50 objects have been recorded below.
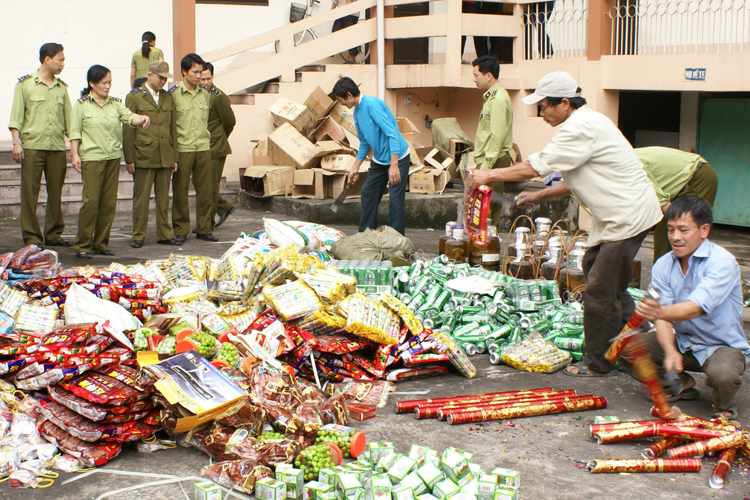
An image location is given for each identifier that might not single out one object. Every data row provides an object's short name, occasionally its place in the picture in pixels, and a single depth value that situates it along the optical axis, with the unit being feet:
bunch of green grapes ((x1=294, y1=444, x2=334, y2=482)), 11.34
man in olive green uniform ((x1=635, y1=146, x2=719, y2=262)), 19.86
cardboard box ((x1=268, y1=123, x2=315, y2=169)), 37.70
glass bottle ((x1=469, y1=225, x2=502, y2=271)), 23.31
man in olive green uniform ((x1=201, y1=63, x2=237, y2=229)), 29.81
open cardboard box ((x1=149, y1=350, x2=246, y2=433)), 11.86
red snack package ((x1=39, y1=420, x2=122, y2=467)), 11.66
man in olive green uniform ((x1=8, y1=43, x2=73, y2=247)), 24.77
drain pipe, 44.86
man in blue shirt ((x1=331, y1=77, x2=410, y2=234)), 25.23
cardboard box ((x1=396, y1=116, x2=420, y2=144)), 41.21
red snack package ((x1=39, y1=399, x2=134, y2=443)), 11.76
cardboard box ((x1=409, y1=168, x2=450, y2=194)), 38.81
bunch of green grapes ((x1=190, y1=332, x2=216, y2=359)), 14.32
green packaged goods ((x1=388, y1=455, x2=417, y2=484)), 10.75
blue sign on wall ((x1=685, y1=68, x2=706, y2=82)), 35.29
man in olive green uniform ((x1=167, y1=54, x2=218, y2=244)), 27.68
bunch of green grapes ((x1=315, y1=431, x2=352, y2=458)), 12.07
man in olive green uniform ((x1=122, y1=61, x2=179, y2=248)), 26.43
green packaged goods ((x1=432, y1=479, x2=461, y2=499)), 10.36
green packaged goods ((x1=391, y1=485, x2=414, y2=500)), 10.32
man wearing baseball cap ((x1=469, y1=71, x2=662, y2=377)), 14.79
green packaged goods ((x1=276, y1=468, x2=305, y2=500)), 10.81
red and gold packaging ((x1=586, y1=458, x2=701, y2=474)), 11.56
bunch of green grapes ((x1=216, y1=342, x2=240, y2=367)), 14.39
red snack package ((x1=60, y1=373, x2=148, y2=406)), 11.89
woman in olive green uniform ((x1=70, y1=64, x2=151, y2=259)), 24.79
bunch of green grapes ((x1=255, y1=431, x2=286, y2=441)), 12.07
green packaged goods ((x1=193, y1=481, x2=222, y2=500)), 10.39
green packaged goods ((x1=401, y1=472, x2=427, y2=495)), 10.52
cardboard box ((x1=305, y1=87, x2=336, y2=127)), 40.22
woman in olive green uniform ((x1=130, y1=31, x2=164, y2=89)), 39.70
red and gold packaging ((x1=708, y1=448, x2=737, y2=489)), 11.13
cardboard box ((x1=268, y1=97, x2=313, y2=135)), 39.83
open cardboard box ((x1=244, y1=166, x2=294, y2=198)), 37.22
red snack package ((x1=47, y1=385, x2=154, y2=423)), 11.79
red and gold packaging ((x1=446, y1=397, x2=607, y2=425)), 13.37
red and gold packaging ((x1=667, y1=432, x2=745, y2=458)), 11.87
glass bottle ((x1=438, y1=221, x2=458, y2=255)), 24.81
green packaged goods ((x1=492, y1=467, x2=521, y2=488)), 10.77
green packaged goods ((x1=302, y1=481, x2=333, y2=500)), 10.56
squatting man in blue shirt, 13.02
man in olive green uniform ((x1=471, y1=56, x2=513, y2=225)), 25.32
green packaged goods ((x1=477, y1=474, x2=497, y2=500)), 10.42
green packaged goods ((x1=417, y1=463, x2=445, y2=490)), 10.64
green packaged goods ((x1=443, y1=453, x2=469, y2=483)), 10.96
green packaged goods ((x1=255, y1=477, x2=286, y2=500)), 10.61
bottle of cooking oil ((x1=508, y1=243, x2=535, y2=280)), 22.54
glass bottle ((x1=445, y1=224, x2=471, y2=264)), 24.23
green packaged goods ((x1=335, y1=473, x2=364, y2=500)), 10.36
